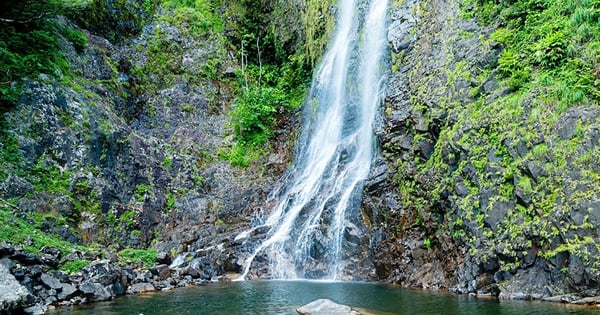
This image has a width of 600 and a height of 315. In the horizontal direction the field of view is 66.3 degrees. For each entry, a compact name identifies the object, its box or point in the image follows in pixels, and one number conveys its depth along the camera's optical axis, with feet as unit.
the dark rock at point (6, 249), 40.69
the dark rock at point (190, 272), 56.54
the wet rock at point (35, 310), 33.98
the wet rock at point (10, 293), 30.09
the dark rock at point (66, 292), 39.60
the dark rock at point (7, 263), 38.53
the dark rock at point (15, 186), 53.47
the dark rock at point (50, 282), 39.83
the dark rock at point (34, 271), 39.68
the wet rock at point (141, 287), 48.34
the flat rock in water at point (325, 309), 31.60
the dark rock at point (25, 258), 41.01
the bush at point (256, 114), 85.25
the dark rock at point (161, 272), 53.52
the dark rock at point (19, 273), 38.55
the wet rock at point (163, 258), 58.00
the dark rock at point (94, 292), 41.38
